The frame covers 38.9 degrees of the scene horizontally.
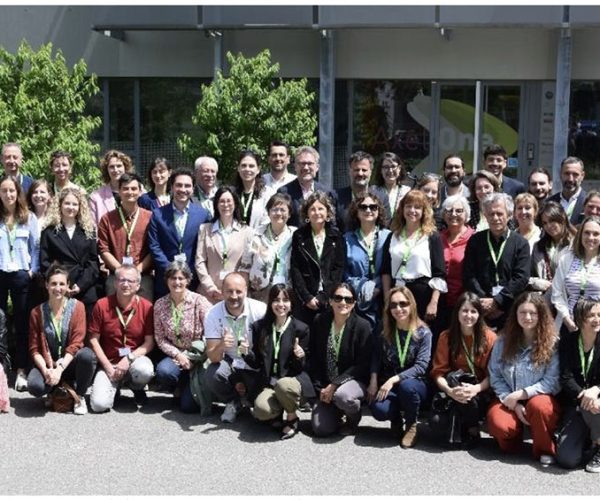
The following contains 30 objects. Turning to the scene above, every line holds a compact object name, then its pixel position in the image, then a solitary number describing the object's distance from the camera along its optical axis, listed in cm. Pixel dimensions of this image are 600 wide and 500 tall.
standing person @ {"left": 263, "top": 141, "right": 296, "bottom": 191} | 865
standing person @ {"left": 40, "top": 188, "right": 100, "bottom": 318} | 786
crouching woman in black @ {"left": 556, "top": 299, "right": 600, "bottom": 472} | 602
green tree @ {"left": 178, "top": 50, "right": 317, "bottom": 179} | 1407
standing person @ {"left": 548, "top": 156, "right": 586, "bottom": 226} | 801
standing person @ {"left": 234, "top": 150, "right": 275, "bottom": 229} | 819
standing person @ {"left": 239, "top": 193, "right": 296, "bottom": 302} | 762
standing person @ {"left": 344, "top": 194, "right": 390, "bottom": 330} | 749
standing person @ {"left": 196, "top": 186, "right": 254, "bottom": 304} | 779
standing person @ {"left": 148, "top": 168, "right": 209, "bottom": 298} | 795
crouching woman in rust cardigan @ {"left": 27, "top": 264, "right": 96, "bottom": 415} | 729
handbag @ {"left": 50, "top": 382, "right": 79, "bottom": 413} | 723
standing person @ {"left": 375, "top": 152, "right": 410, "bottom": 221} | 820
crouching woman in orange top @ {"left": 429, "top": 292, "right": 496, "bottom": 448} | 649
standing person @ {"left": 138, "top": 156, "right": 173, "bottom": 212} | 850
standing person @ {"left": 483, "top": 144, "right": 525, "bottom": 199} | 862
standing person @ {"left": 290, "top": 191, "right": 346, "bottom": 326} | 748
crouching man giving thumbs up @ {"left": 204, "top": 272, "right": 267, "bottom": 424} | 705
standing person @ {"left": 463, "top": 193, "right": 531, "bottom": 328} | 702
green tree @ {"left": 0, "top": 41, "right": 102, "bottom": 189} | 1219
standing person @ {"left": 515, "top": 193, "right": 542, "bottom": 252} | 733
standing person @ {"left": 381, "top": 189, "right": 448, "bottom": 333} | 727
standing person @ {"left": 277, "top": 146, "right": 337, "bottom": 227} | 820
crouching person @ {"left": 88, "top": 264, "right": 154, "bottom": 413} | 735
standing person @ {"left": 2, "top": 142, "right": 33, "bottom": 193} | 852
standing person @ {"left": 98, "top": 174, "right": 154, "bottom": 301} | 802
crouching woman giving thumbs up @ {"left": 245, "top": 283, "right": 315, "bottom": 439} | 674
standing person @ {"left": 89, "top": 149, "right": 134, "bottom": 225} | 861
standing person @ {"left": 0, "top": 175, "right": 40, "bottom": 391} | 782
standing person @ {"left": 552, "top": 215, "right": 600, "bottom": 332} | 672
